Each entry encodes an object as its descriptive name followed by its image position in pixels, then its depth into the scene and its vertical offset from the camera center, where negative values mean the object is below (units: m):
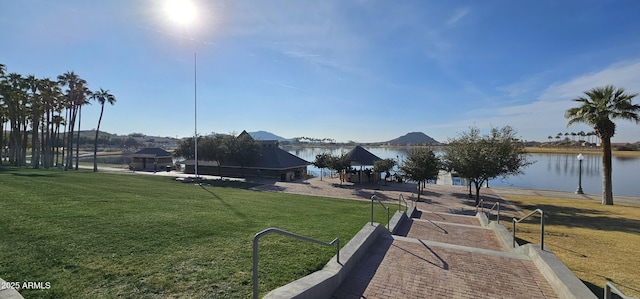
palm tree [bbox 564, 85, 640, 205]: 16.36 +2.69
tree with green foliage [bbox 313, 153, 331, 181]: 27.65 -0.50
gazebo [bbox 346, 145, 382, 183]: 27.69 -0.37
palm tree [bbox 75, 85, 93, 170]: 31.16 +6.52
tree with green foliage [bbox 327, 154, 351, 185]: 26.64 -0.71
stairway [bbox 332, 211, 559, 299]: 4.39 -2.07
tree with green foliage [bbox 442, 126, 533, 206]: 16.61 +0.10
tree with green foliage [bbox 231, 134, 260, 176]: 30.70 +0.46
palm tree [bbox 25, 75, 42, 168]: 28.16 +4.67
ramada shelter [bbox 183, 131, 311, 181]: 31.66 -1.33
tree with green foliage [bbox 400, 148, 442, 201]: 18.88 -0.67
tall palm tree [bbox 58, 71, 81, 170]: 30.30 +7.15
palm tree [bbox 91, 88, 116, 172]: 32.72 +6.53
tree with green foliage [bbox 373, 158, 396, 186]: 26.15 -0.79
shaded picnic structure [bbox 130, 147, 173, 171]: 40.84 -0.89
